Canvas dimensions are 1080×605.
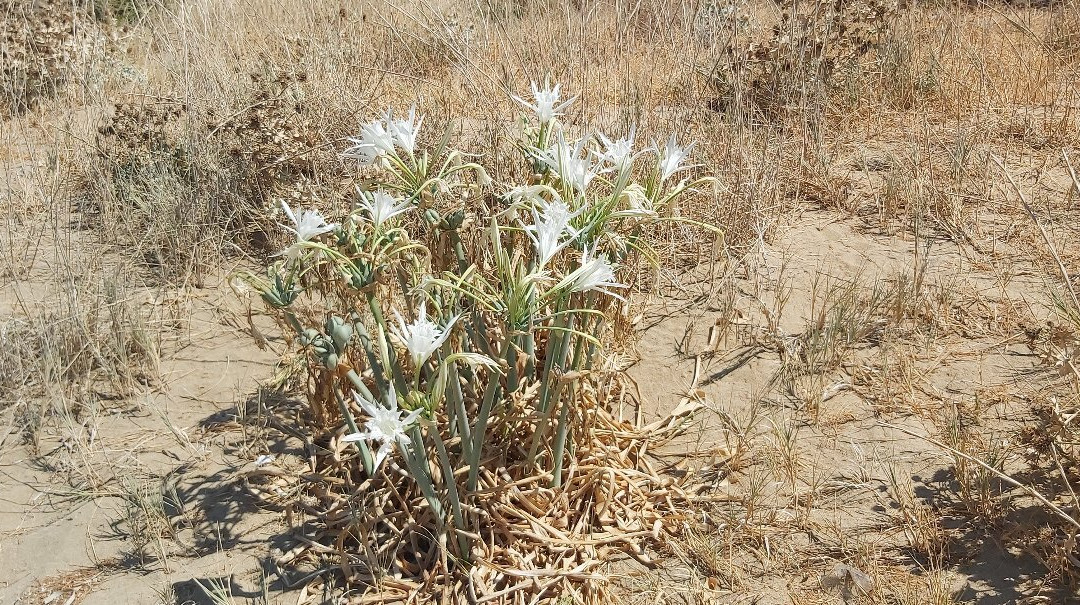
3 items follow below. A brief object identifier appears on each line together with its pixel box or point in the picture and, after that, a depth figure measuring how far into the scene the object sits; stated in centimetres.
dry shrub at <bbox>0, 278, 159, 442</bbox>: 259
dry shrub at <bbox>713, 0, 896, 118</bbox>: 385
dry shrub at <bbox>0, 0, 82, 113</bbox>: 479
